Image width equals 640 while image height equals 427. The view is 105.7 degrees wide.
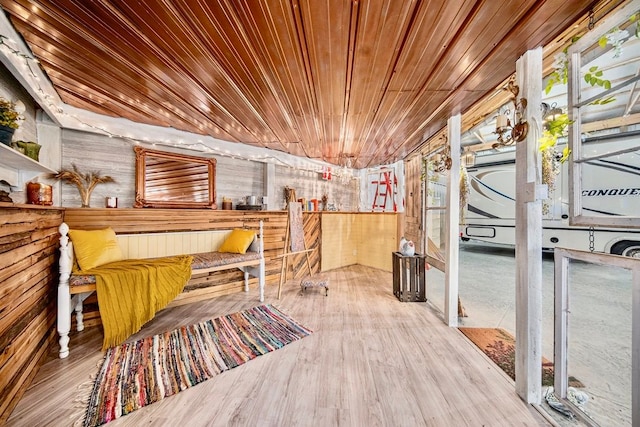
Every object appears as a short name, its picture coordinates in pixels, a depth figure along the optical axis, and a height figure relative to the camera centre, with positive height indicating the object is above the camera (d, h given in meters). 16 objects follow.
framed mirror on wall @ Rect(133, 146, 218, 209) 3.32 +0.49
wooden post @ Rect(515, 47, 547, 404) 1.68 -0.18
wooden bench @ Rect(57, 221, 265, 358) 2.17 -0.60
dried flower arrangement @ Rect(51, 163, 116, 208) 2.81 +0.41
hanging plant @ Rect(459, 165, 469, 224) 4.11 +0.49
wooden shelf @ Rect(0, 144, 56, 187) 1.68 +0.41
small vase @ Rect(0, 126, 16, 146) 1.66 +0.55
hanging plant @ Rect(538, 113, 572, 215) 1.59 +0.46
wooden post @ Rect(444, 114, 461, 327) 2.77 -0.15
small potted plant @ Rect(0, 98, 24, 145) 1.66 +0.65
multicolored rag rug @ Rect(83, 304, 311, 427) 1.68 -1.27
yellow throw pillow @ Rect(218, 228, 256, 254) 3.58 -0.43
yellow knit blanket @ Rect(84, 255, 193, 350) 2.28 -0.80
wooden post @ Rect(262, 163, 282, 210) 4.50 +0.52
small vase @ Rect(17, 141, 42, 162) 1.99 +0.54
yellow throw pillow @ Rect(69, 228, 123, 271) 2.43 -0.36
